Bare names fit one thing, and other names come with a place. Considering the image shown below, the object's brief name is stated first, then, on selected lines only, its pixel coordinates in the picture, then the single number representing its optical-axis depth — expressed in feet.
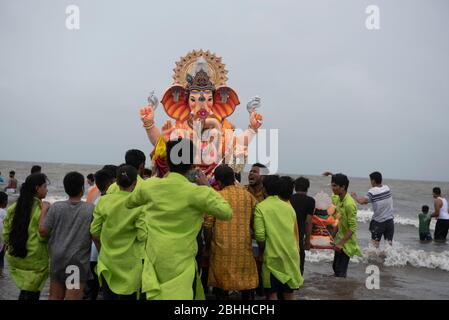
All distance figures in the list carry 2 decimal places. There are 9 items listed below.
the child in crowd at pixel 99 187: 17.26
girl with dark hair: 15.24
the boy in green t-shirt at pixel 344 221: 21.98
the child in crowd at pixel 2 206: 21.87
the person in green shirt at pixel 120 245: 14.25
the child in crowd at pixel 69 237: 14.85
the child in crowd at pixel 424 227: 51.21
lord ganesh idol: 24.34
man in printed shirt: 16.10
